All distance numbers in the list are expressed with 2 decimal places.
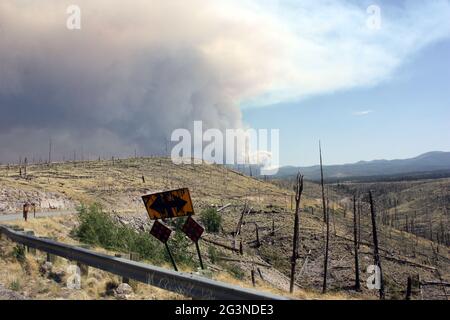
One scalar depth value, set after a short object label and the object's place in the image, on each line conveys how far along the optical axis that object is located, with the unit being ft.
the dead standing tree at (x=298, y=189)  103.25
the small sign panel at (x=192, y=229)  44.01
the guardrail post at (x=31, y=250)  50.49
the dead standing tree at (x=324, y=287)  148.05
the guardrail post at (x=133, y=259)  34.40
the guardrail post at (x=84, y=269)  39.29
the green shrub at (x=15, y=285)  33.83
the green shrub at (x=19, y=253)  46.52
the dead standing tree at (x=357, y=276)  162.48
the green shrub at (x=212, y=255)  133.90
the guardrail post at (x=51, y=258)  45.24
